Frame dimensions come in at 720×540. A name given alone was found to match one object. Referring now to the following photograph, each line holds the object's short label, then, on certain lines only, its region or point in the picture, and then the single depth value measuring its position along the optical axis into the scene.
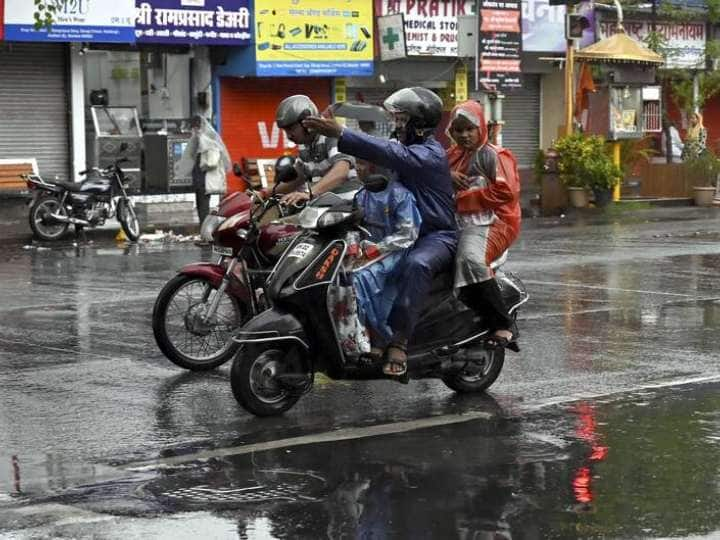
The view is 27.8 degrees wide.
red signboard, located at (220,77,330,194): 25.33
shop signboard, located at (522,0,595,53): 28.12
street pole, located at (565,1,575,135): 25.70
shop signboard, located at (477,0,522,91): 26.50
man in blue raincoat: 7.90
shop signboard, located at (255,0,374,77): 24.45
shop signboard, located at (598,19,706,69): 30.55
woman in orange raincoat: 8.38
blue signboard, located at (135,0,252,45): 23.06
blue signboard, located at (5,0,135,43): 21.45
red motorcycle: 8.98
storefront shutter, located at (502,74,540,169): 30.05
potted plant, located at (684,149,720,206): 28.12
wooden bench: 22.16
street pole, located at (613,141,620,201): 27.23
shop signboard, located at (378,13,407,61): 25.64
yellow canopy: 26.47
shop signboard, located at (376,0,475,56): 26.22
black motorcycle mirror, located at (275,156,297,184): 9.12
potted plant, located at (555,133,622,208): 25.67
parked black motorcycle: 19.39
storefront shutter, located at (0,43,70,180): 22.53
